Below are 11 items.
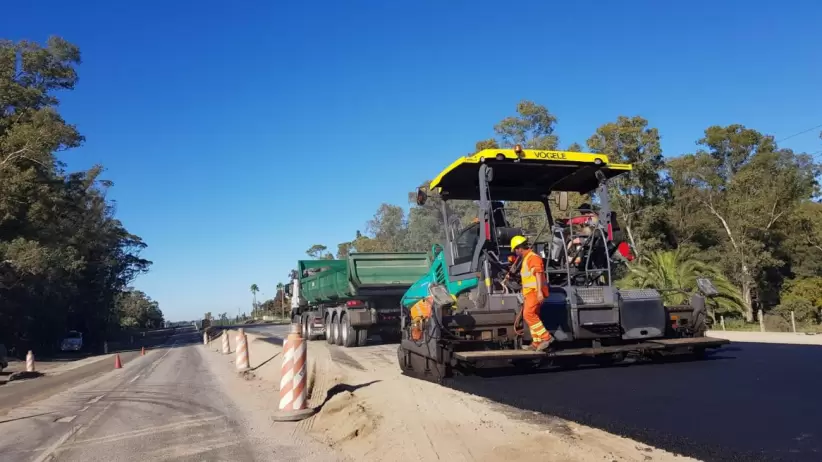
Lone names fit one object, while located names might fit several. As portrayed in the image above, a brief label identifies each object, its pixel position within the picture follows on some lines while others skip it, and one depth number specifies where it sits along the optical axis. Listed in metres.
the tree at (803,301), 27.95
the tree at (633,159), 30.39
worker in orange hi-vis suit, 7.42
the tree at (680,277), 21.06
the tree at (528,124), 37.12
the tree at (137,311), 98.88
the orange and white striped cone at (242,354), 16.64
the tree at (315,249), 99.07
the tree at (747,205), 27.83
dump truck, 18.64
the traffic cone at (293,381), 8.43
